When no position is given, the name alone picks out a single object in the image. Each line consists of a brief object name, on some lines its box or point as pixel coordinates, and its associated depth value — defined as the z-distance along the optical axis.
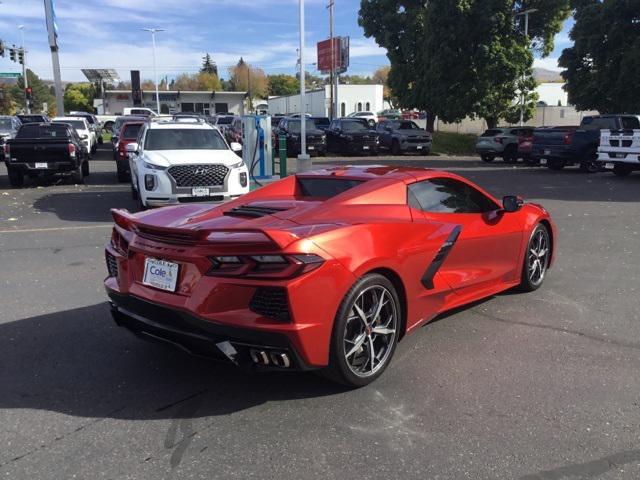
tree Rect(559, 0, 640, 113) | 25.80
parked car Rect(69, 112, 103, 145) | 33.91
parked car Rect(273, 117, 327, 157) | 27.62
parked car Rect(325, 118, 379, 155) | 28.70
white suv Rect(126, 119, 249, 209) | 10.57
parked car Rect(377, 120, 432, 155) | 29.33
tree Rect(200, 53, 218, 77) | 148.04
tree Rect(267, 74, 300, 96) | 136.12
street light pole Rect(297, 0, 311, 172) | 18.38
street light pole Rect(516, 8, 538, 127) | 29.81
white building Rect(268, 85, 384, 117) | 76.32
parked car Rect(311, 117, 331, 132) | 31.85
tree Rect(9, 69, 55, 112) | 100.62
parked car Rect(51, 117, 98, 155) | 24.59
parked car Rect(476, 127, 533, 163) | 24.73
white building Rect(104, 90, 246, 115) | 87.62
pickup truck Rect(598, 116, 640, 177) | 17.72
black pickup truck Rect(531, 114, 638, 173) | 19.88
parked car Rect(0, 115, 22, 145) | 24.76
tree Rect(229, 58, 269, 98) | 119.88
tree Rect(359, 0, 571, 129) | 30.08
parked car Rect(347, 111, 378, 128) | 59.87
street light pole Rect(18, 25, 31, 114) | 58.38
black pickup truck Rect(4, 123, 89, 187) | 15.05
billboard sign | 48.47
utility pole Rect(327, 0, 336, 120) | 47.63
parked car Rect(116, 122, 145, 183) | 16.70
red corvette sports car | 3.35
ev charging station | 17.42
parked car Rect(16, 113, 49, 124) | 31.52
